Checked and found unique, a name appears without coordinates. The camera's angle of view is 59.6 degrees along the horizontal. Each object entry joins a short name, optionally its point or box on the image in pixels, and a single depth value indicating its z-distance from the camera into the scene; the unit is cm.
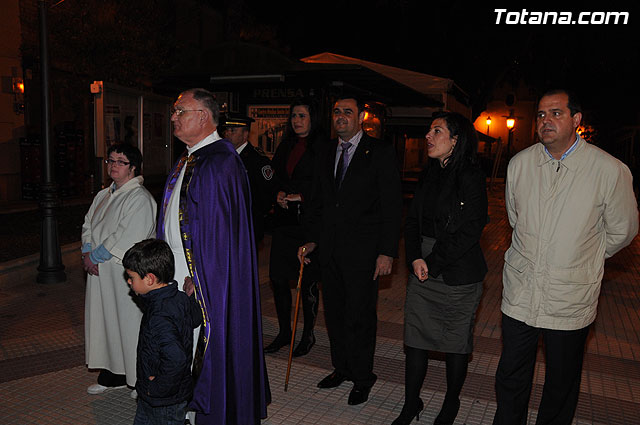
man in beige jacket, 314
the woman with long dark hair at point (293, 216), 495
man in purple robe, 315
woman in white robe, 402
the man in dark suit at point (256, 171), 493
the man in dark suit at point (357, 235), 411
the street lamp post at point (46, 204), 734
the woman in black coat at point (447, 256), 353
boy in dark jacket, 285
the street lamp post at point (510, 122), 2688
